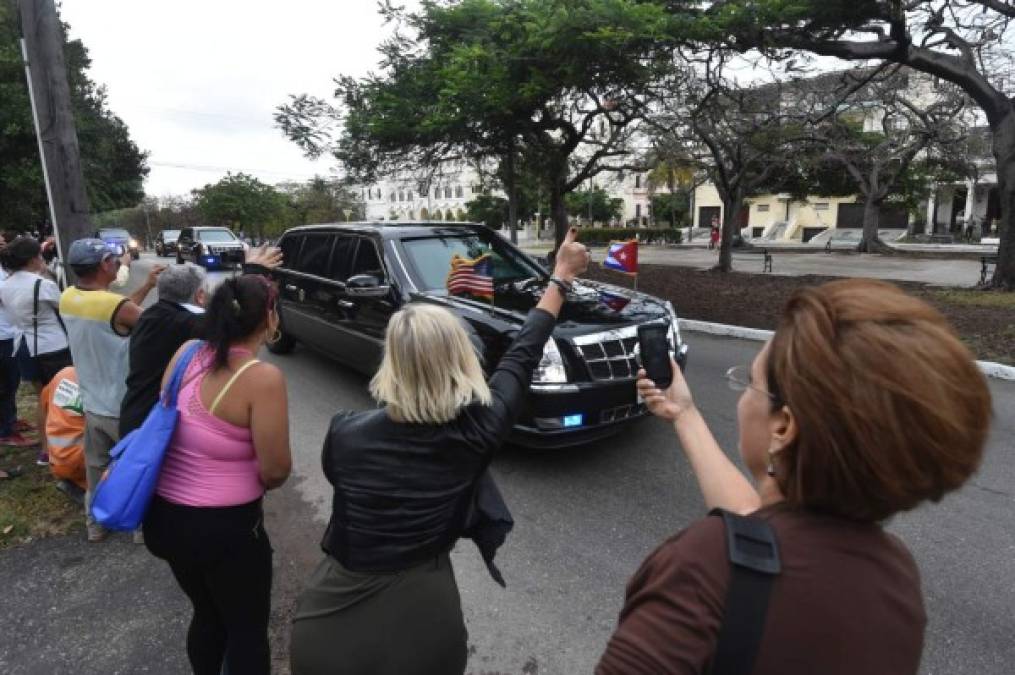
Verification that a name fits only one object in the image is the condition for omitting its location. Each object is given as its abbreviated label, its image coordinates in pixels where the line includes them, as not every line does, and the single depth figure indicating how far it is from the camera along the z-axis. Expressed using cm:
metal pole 477
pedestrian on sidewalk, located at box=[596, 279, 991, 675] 90
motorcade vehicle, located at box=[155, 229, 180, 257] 3219
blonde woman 164
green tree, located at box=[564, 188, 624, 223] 5797
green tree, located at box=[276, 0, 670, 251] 886
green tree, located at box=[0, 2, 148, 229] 1642
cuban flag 536
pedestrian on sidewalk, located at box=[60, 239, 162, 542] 323
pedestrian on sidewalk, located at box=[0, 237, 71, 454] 428
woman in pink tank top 203
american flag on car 483
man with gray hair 268
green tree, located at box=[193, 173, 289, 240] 4991
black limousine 419
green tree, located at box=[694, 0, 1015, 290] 870
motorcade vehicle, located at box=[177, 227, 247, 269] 2228
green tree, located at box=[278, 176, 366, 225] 6028
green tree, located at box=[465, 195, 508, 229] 5628
